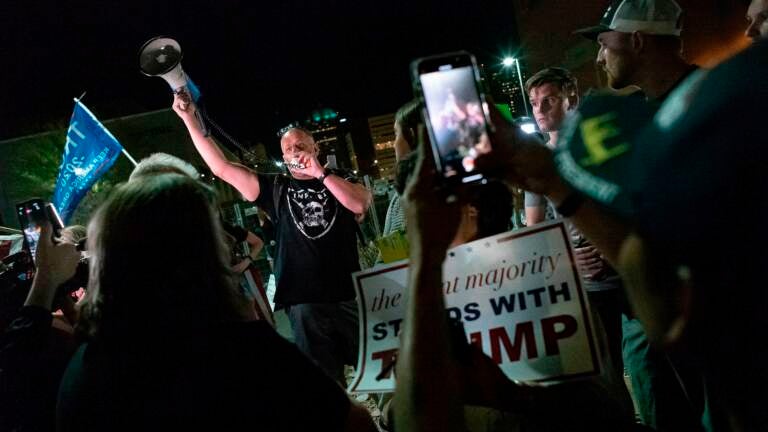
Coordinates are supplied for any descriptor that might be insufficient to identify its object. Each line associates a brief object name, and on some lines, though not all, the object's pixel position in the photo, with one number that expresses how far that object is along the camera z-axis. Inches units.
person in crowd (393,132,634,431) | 45.9
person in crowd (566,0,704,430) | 112.8
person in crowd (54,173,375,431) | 53.9
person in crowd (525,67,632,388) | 121.4
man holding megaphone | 158.4
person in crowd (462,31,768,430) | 27.3
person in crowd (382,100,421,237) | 71.9
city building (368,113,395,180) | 3663.9
